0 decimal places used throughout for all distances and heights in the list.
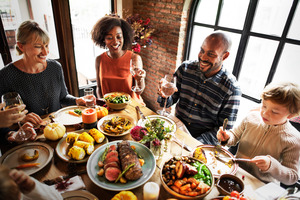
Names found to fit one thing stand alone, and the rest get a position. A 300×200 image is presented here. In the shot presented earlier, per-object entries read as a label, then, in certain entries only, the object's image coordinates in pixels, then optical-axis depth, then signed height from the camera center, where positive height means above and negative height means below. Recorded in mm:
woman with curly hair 2375 -648
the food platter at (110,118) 1425 -849
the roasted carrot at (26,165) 1096 -853
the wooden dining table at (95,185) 1005 -886
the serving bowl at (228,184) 977 -822
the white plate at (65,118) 1561 -865
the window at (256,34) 2428 -219
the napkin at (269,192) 951 -824
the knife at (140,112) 1673 -857
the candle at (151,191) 921 -800
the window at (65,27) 2965 -327
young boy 1214 -802
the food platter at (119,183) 1002 -845
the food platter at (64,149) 1154 -849
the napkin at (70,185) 979 -864
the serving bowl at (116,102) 1776 -806
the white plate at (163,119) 1543 -848
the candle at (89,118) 1412 -754
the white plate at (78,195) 918 -837
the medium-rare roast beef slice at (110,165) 1069 -805
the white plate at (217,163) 1159 -867
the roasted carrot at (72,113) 1672 -858
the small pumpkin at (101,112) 1649 -826
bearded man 1807 -741
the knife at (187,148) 1326 -868
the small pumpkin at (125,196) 896 -812
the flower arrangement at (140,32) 3414 -351
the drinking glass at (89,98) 1547 -685
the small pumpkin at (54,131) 1294 -790
